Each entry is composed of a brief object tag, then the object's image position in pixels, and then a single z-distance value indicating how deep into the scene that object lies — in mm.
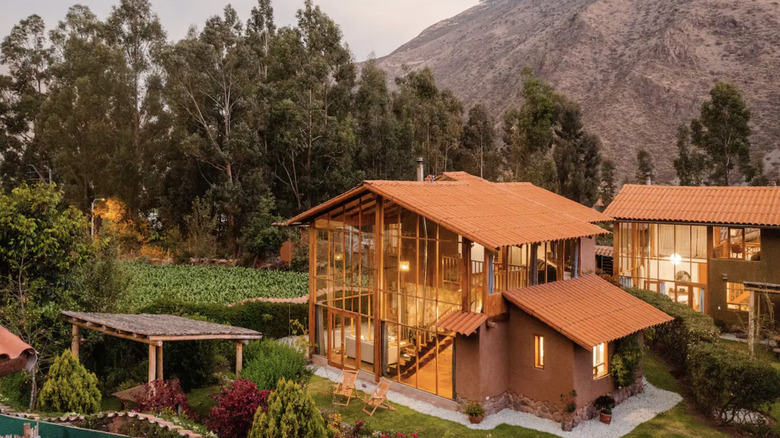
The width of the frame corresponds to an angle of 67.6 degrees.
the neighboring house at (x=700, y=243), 22438
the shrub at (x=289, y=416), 10102
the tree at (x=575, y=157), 50875
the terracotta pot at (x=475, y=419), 14641
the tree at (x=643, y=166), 60156
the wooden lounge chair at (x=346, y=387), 15953
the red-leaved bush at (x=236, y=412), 11766
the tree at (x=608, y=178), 59044
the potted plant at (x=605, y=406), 14759
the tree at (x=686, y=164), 52125
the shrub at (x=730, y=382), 13750
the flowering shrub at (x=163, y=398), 12648
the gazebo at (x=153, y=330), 12953
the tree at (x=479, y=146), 62406
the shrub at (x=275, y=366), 15070
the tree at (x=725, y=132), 48688
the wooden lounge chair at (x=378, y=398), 15344
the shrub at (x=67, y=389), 12320
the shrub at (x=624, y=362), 15695
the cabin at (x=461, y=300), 15039
